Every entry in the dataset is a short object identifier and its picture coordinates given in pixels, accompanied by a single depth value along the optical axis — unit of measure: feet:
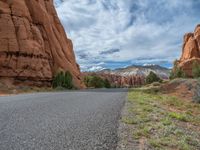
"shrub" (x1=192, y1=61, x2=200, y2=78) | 142.97
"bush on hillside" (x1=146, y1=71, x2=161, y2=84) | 197.67
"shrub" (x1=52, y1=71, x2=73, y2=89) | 93.63
